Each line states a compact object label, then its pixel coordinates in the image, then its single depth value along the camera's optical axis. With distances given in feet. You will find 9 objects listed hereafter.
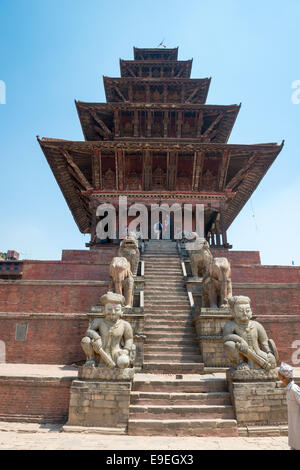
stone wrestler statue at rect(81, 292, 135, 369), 18.21
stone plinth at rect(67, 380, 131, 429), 16.74
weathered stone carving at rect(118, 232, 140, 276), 33.55
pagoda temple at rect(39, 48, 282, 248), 53.31
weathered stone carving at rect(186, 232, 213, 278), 33.14
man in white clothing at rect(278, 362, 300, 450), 11.85
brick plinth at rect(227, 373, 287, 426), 16.93
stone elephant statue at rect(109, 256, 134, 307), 26.84
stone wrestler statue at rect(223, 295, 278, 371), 18.25
